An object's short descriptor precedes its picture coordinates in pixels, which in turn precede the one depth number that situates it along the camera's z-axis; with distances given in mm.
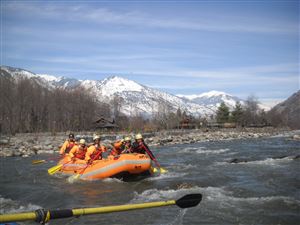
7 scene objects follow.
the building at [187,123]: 75750
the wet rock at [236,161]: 19828
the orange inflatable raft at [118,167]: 13992
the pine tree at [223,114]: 85831
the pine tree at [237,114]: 85188
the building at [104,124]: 66788
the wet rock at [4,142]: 35406
